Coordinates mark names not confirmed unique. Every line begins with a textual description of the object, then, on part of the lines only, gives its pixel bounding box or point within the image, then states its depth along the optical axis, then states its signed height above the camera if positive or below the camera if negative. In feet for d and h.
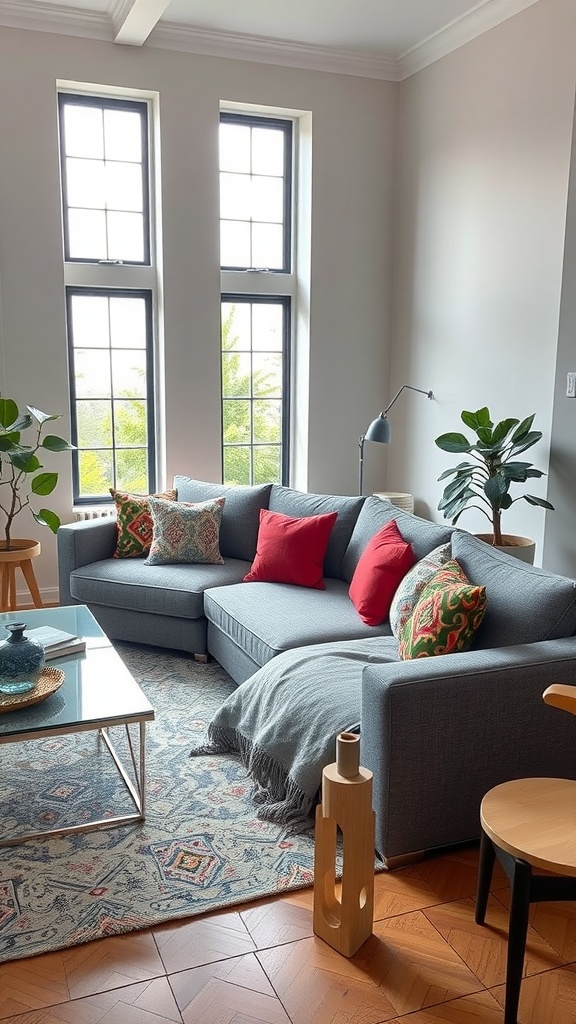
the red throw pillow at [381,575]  11.07 -2.79
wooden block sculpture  6.84 -3.91
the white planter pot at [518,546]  12.65 -2.74
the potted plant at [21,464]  13.96 -1.78
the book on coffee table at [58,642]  9.99 -3.35
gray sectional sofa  7.79 -3.42
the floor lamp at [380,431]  15.53 -1.26
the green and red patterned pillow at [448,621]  8.72 -2.66
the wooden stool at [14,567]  14.42 -3.61
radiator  16.55 -2.99
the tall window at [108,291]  16.12 +1.31
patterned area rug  7.39 -4.77
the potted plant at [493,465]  12.72 -1.56
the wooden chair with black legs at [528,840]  5.87 -3.32
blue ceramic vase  8.63 -3.09
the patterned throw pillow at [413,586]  9.92 -2.64
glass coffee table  8.18 -3.48
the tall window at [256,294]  17.16 +1.35
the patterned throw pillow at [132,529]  14.66 -2.90
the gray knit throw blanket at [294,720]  8.70 -3.88
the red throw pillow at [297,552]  13.00 -2.93
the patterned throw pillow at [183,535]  14.20 -2.91
